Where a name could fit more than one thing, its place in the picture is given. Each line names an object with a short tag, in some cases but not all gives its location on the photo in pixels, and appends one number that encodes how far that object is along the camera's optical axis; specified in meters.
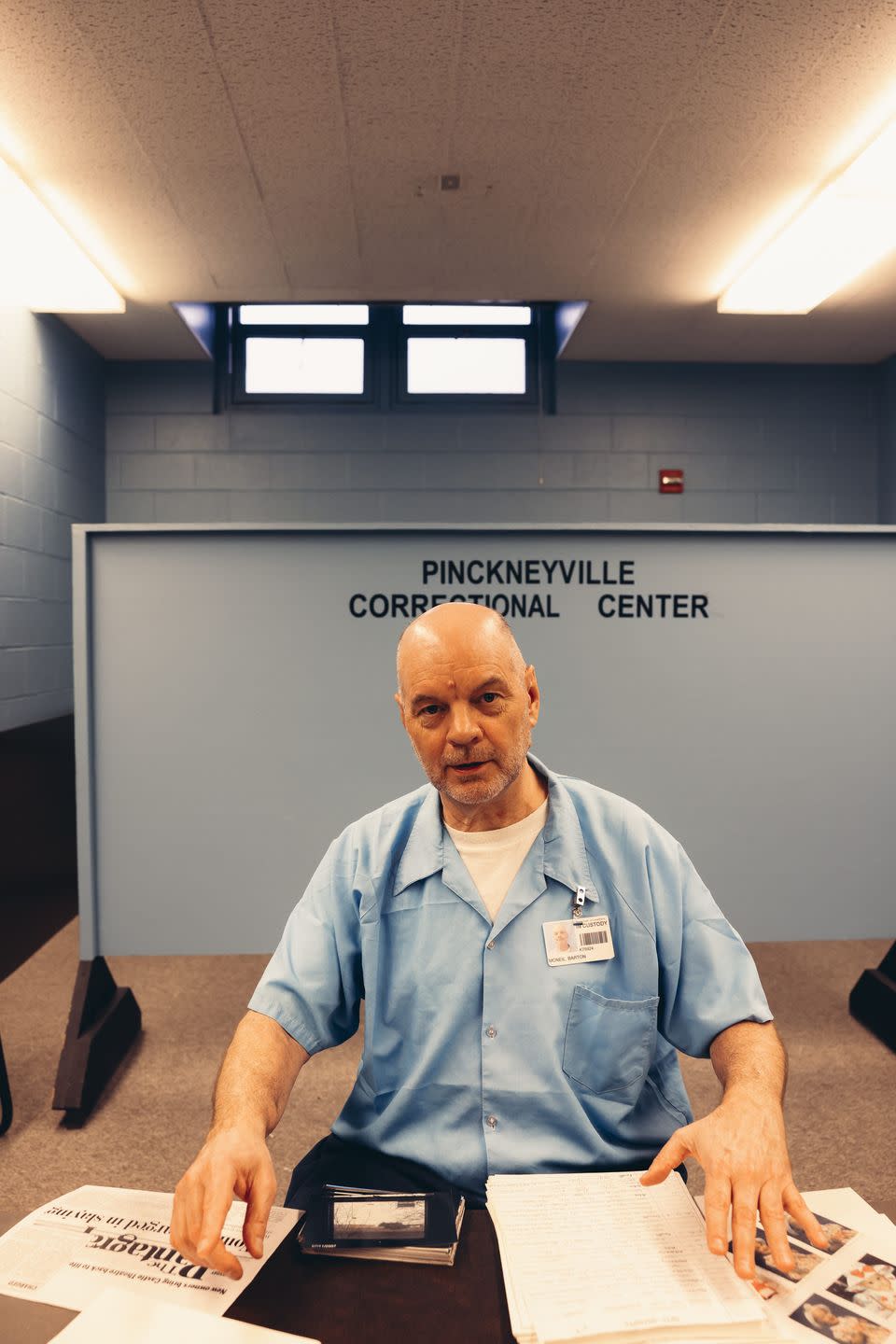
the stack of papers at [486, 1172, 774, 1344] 0.61
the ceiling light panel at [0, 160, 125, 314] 2.71
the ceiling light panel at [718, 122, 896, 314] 2.56
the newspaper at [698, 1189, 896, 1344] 0.61
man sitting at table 0.99
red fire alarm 4.38
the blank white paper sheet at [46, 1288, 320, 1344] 0.61
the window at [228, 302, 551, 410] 4.34
